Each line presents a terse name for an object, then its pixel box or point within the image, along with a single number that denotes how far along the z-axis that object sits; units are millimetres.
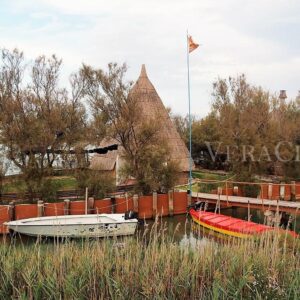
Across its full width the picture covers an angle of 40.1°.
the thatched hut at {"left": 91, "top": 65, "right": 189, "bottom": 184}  27438
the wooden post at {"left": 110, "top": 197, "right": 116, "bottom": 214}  19688
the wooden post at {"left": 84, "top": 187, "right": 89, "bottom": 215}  17605
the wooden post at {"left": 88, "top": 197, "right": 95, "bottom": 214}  18902
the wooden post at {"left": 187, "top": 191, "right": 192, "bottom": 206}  22016
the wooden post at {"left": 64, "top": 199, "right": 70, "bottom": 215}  18266
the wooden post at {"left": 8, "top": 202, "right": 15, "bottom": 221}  17219
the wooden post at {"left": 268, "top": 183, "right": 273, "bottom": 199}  24088
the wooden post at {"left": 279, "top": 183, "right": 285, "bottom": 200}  23812
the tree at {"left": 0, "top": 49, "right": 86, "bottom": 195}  19672
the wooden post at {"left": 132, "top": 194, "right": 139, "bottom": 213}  20100
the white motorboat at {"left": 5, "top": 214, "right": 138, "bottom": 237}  15664
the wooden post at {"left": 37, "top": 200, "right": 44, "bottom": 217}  17641
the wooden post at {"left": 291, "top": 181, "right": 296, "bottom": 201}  24645
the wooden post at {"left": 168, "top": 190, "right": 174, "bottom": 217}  21328
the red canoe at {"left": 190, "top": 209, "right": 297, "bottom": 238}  16078
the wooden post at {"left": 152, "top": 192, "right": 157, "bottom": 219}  20719
